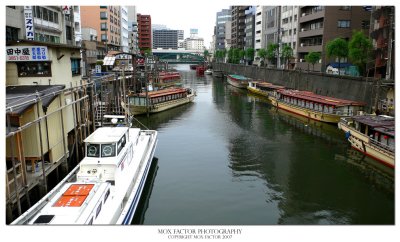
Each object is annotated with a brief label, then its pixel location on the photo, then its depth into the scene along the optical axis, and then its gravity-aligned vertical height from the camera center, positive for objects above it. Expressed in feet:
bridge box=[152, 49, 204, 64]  631.15 +26.57
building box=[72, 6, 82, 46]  251.64 +31.09
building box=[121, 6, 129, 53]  412.57 +44.04
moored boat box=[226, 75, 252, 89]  307.78 -13.37
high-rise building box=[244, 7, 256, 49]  489.26 +54.88
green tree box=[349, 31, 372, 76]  173.99 +9.14
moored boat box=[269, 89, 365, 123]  145.48 -17.92
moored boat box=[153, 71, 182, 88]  304.42 -12.22
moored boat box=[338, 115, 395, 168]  93.65 -20.29
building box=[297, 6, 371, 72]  239.30 +29.42
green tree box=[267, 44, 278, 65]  325.83 +14.55
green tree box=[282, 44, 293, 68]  288.71 +11.91
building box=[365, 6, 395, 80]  150.82 +13.28
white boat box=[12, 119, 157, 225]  51.11 -20.66
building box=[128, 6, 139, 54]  528.63 +59.23
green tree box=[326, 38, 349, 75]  196.03 +10.22
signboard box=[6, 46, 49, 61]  77.15 +3.14
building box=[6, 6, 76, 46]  139.85 +20.51
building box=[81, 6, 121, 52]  327.26 +44.15
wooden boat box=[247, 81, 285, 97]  240.67 -15.70
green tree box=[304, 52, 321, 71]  233.55 +6.26
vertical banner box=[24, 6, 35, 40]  139.58 +17.18
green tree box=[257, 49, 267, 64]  342.91 +13.26
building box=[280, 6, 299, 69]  312.71 +36.23
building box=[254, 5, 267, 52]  428.56 +49.02
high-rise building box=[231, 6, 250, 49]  552.82 +66.15
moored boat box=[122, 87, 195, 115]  174.02 -17.97
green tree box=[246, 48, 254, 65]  433.48 +16.78
